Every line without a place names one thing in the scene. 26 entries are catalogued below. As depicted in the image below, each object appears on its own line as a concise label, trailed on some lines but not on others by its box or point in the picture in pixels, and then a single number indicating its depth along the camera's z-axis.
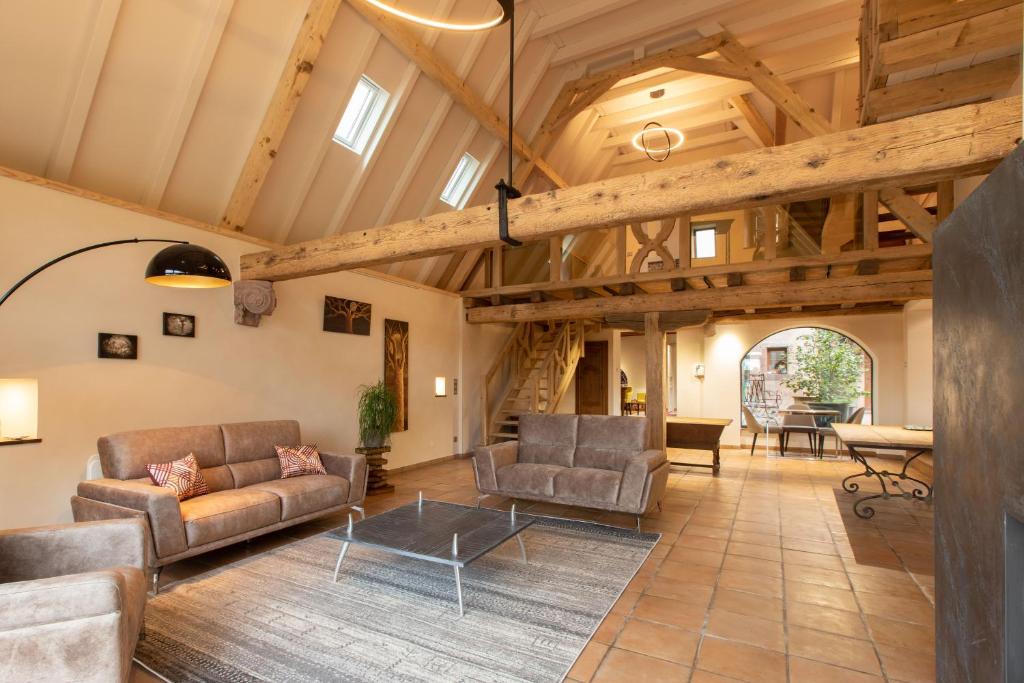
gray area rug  2.29
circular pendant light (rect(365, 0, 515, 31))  2.55
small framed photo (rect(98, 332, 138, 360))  3.86
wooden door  11.45
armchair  1.56
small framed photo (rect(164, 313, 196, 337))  4.27
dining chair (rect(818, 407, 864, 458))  8.24
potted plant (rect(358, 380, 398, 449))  5.67
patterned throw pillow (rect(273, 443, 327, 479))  4.38
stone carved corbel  4.68
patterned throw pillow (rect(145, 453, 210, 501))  3.49
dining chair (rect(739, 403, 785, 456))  9.10
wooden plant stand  5.67
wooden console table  7.04
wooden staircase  8.67
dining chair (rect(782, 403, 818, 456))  8.05
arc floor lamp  3.22
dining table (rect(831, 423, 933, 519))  4.64
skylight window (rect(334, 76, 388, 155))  5.02
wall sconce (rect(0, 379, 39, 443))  2.86
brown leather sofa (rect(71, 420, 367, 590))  3.11
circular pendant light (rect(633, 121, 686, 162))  7.95
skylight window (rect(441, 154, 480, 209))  6.58
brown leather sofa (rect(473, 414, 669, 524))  4.32
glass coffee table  2.88
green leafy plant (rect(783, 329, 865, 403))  11.61
